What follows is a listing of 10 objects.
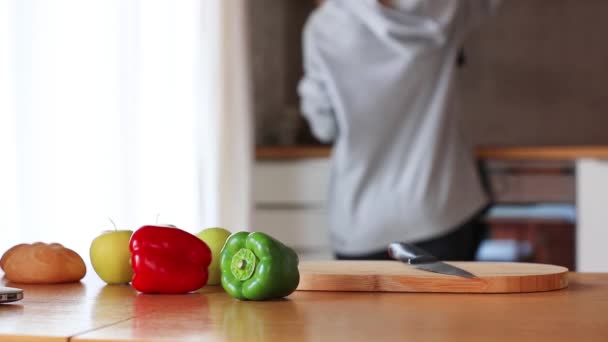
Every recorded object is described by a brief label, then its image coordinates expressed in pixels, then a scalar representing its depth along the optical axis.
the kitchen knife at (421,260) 1.62
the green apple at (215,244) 1.68
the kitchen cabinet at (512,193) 3.76
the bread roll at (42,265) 1.73
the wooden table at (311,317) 1.30
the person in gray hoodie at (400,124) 3.43
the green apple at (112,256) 1.69
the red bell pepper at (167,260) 1.60
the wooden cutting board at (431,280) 1.58
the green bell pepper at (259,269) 1.52
